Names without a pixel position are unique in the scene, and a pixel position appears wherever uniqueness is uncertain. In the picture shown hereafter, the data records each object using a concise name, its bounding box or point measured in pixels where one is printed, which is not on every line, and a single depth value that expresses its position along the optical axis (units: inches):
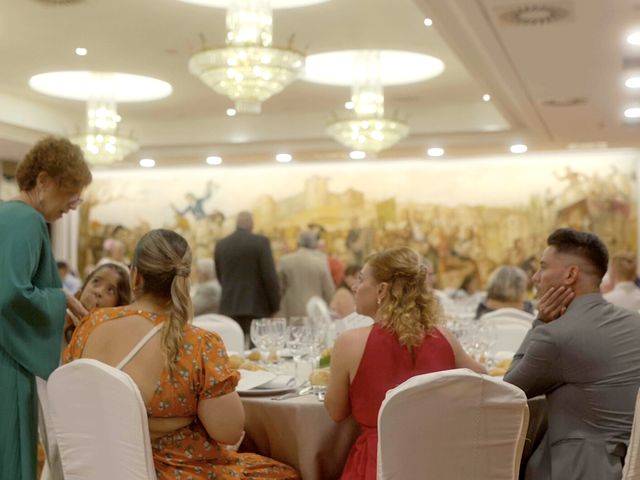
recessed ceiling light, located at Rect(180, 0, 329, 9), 324.5
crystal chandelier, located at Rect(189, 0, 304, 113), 302.8
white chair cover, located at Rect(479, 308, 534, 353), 263.7
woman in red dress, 141.8
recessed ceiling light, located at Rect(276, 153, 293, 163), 580.8
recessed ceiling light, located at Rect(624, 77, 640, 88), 350.3
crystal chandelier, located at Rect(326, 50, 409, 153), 414.3
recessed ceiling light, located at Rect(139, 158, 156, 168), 596.7
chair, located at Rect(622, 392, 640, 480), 127.2
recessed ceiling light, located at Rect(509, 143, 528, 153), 536.1
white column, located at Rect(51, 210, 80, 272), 644.7
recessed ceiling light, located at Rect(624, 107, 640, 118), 415.8
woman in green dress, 145.9
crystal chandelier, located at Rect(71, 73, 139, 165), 456.1
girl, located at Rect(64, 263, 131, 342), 180.5
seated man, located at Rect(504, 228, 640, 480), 137.7
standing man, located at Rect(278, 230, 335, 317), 435.2
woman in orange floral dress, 130.5
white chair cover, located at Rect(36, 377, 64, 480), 144.3
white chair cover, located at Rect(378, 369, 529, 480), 119.7
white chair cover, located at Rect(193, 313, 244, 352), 274.0
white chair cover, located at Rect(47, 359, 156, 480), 125.9
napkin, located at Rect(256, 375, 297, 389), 168.7
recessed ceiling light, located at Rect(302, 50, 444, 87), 417.4
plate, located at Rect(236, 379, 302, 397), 162.4
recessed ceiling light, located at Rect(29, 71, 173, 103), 457.1
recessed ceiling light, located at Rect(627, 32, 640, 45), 287.4
